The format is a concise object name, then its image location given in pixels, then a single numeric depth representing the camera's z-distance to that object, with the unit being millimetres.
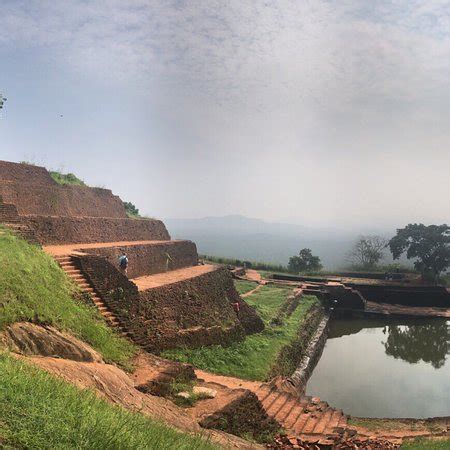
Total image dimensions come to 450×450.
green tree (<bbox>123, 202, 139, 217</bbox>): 27797
